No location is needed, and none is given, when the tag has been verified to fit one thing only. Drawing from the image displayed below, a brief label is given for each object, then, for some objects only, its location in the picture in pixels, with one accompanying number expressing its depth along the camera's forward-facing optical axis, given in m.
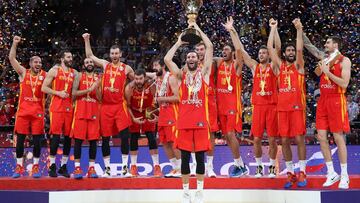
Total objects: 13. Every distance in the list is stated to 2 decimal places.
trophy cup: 8.25
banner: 11.03
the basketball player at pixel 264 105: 8.86
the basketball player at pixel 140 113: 9.53
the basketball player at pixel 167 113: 9.25
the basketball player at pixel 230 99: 9.08
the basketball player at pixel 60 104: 9.30
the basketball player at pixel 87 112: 9.29
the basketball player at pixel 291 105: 8.52
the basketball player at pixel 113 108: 9.35
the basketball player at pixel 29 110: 9.42
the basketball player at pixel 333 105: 8.07
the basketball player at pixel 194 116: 7.79
